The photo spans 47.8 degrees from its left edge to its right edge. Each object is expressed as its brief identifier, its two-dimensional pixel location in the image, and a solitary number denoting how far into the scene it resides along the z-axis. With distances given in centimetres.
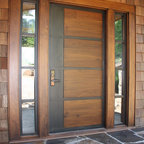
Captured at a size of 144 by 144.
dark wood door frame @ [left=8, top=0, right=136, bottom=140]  233
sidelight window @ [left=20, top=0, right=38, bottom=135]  245
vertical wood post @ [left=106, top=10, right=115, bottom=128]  284
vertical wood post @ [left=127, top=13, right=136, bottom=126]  295
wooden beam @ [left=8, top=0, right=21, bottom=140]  232
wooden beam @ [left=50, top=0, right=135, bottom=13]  263
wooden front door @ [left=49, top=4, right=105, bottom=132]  263
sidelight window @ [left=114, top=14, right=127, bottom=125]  301
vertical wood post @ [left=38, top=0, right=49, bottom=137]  246
